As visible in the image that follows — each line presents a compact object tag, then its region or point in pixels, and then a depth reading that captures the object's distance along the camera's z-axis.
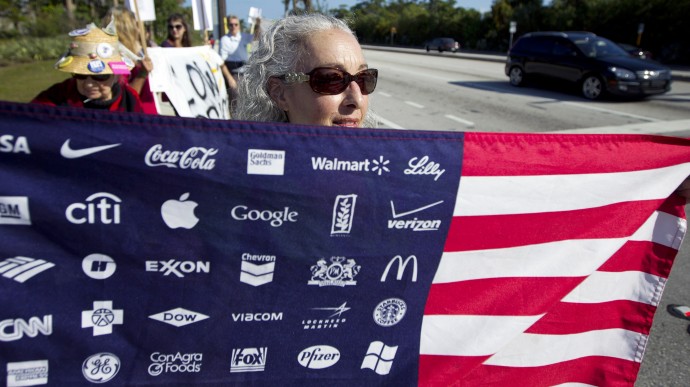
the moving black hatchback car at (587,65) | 12.32
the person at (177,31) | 6.90
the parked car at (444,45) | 43.41
